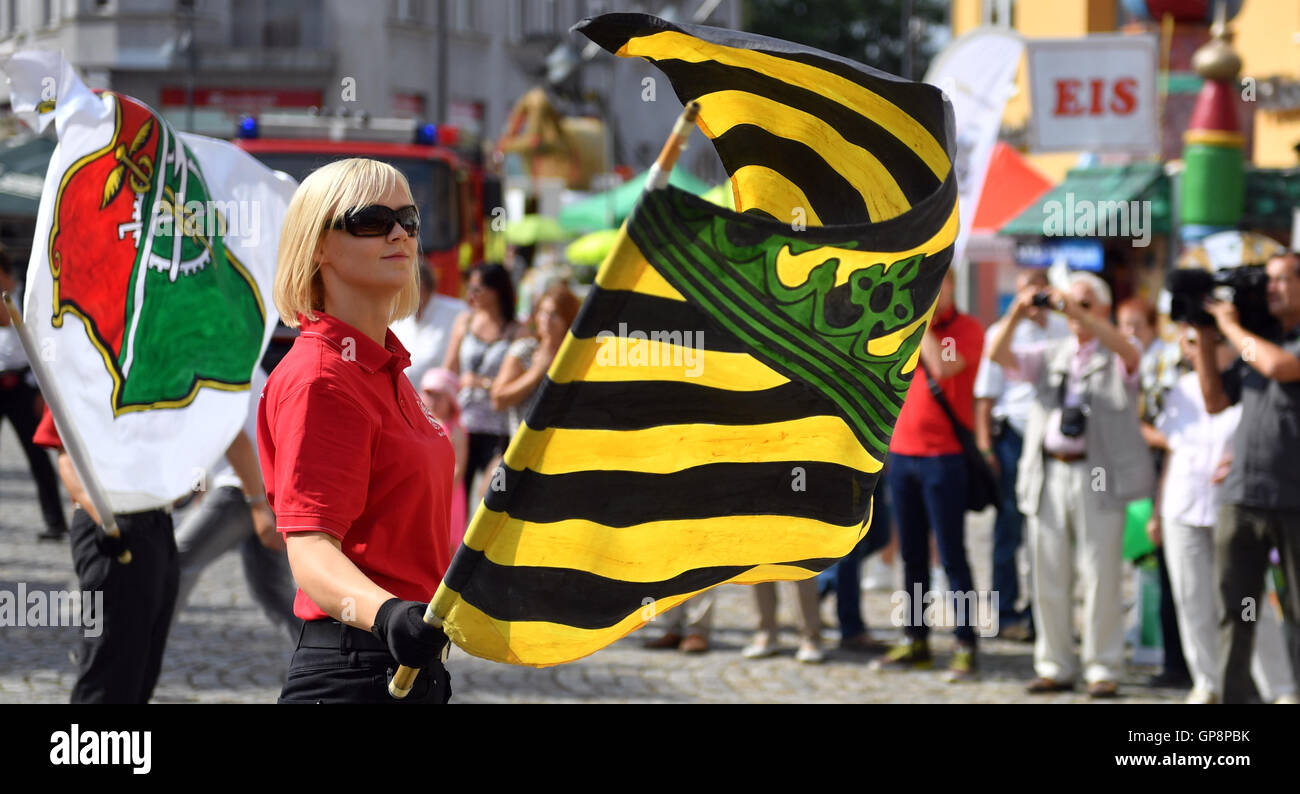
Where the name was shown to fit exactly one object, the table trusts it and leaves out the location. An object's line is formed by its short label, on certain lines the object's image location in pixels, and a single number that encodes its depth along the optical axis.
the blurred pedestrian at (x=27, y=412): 11.57
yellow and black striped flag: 2.43
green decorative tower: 12.78
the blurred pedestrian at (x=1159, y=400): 8.07
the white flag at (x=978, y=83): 9.48
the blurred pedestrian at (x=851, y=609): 8.70
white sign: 11.55
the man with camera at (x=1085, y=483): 7.70
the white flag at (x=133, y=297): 4.70
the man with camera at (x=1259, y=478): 6.47
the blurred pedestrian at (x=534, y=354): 8.82
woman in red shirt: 2.85
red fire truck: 13.67
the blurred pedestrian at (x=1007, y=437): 8.94
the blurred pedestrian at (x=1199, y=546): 7.19
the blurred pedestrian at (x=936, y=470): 8.13
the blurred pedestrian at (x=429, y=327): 8.91
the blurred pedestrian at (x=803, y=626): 8.35
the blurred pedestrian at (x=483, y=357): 9.46
